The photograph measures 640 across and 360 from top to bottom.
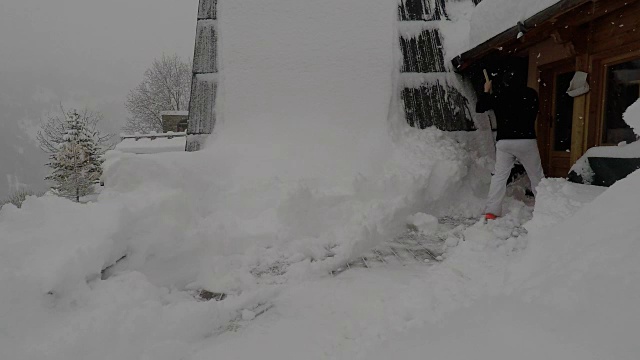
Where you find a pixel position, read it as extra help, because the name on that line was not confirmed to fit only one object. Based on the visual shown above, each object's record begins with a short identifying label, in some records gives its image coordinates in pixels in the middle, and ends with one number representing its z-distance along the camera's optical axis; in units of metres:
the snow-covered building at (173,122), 22.68
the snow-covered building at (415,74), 5.52
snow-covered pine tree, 21.03
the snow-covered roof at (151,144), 17.66
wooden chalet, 3.81
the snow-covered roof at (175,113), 22.86
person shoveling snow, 4.36
